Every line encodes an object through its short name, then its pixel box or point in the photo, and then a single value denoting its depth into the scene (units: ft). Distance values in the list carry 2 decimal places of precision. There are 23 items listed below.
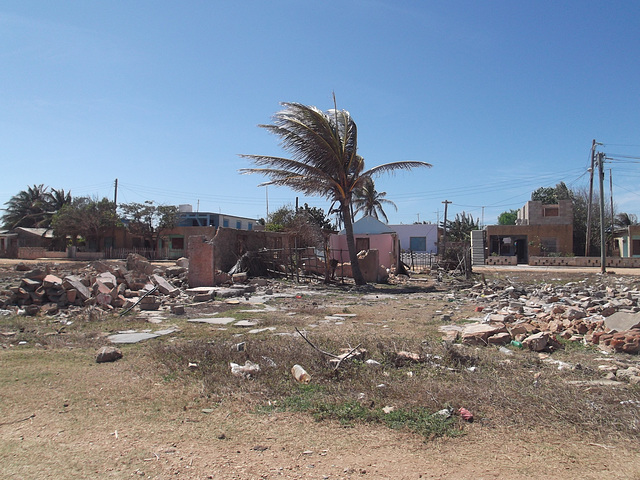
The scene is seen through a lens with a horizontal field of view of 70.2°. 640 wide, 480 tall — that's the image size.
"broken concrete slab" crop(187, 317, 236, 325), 27.55
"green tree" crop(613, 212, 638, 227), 162.29
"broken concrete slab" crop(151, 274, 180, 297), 38.55
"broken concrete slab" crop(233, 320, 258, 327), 26.32
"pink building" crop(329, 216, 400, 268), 84.45
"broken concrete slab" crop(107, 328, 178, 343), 21.89
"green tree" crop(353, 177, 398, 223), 146.10
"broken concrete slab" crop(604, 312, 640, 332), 20.43
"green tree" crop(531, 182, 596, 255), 119.65
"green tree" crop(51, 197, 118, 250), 127.75
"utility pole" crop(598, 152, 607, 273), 76.74
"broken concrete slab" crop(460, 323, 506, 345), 20.58
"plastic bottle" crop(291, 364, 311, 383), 14.90
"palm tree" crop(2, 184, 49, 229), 165.17
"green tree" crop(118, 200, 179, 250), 128.47
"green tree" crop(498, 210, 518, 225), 222.28
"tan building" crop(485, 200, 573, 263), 113.60
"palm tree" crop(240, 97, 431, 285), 53.62
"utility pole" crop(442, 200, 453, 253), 124.36
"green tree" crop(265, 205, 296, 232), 110.56
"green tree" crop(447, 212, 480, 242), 152.41
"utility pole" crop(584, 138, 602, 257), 101.35
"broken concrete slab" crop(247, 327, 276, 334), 24.18
